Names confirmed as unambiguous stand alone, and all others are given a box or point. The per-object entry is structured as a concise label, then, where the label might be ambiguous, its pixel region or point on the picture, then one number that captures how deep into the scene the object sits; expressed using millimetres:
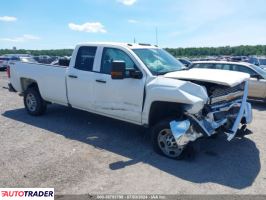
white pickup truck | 3452
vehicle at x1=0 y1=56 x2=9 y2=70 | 18902
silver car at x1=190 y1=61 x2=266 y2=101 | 7125
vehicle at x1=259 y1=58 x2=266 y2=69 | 15898
